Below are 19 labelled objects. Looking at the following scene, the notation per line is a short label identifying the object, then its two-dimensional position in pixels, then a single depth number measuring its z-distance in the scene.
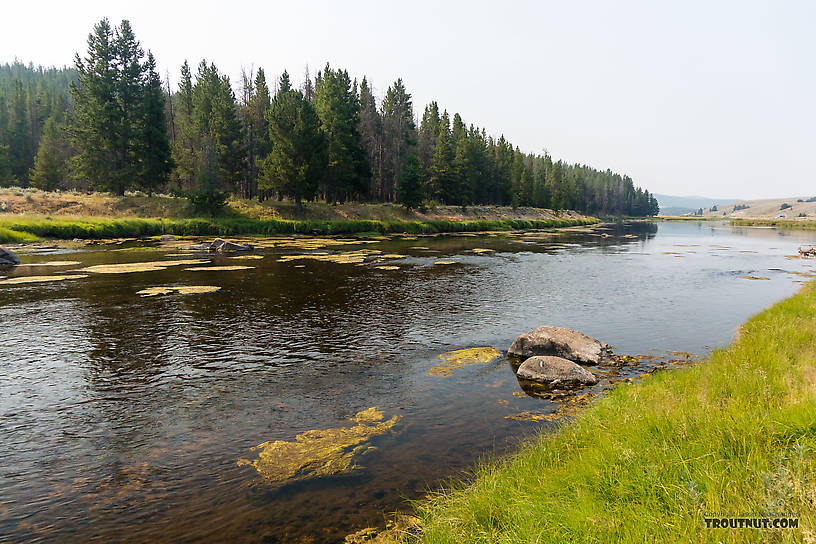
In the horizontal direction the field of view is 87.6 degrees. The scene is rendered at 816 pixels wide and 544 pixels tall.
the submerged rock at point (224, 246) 44.00
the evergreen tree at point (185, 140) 68.19
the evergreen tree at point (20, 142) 96.69
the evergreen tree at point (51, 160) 80.38
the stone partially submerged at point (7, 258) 32.19
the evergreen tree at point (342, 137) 77.31
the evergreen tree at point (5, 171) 83.50
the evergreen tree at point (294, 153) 68.19
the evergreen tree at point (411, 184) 81.38
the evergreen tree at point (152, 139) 66.88
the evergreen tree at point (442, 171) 96.19
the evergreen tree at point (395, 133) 96.25
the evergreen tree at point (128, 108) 65.81
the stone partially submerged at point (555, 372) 12.20
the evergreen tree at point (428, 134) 105.88
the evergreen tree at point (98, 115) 64.56
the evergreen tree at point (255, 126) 80.12
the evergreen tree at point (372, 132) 93.38
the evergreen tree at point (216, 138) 64.94
